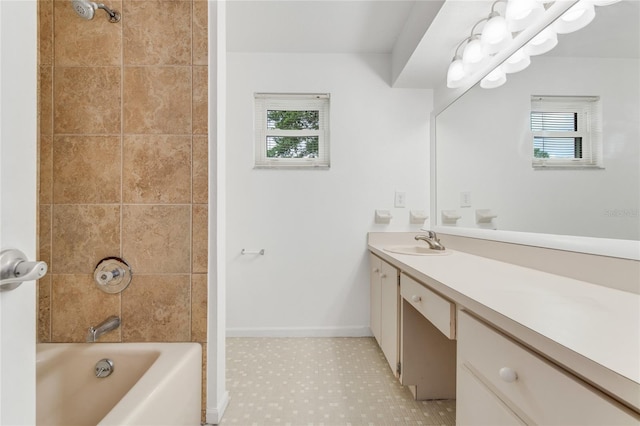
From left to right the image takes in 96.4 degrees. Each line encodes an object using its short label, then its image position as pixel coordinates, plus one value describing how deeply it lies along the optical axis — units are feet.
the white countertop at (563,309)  1.56
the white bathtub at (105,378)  3.47
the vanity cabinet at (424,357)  4.85
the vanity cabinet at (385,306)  5.16
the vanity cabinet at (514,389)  1.58
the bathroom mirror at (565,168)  2.93
